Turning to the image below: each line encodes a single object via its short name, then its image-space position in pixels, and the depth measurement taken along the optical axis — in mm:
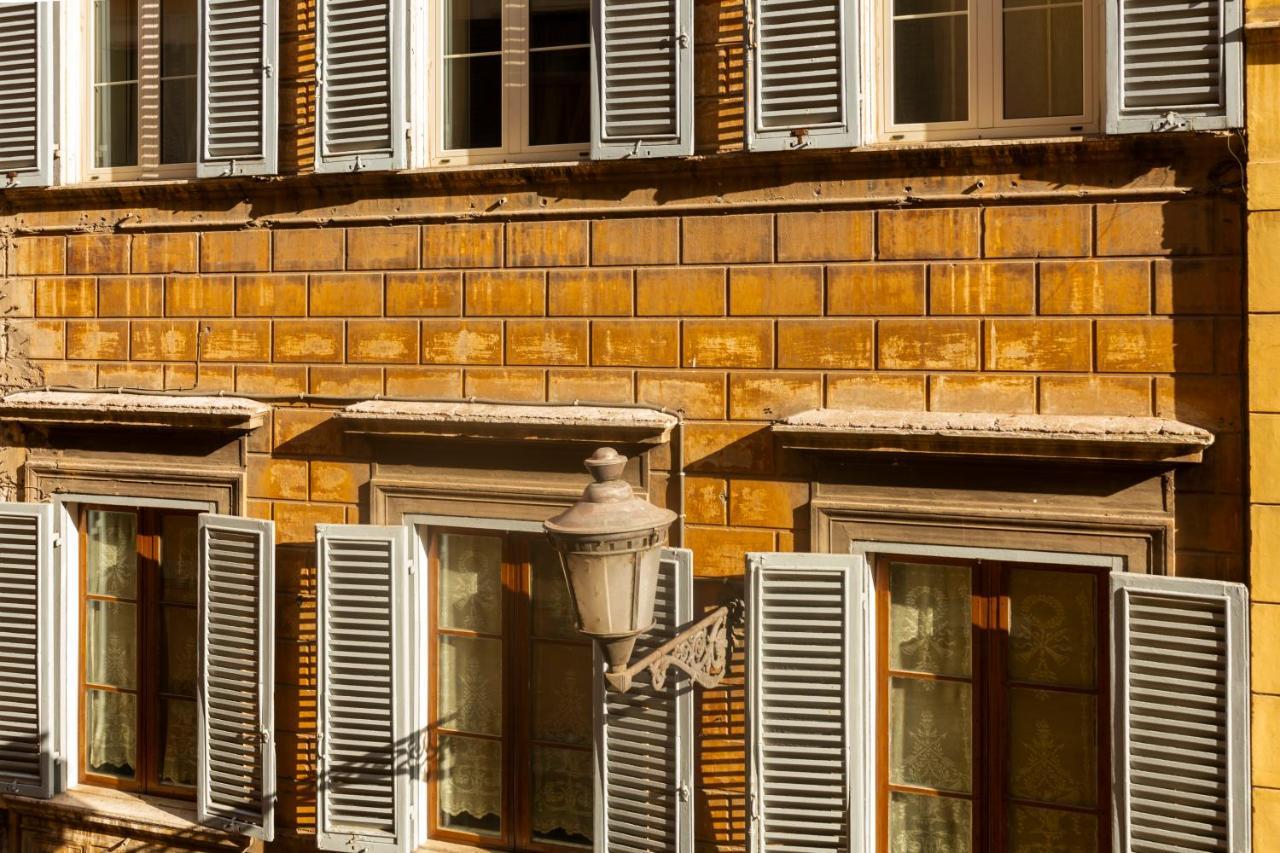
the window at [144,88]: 14969
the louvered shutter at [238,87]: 13836
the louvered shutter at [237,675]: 13391
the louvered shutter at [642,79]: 12305
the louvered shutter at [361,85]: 13328
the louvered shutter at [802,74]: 11812
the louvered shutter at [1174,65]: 10578
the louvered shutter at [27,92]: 14742
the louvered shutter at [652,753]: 11945
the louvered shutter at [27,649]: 14477
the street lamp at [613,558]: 9891
